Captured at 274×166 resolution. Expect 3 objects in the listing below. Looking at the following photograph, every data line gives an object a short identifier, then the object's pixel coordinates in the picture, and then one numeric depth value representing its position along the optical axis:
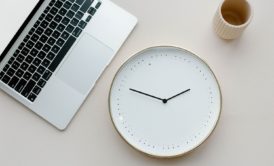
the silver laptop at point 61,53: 0.97
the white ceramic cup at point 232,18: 0.93
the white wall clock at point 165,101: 0.95
